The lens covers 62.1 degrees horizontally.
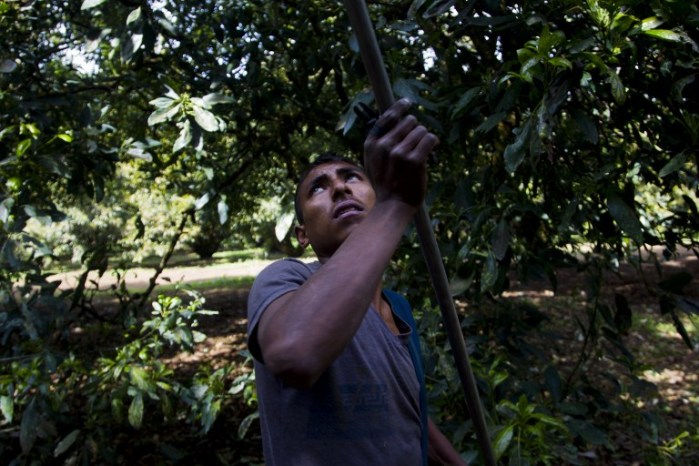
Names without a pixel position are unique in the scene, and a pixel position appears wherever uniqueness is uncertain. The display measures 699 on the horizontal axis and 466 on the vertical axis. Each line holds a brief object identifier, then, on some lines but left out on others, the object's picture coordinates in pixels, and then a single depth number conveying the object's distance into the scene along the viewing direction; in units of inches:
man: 36.7
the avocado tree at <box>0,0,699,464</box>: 70.8
